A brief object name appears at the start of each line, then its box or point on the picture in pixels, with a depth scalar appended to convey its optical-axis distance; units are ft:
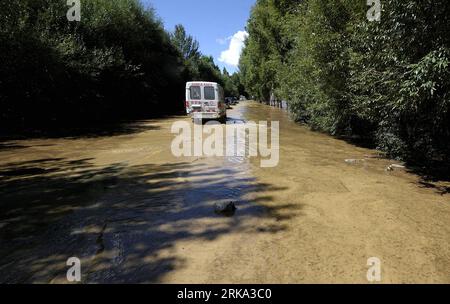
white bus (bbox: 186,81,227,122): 66.74
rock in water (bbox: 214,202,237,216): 19.23
